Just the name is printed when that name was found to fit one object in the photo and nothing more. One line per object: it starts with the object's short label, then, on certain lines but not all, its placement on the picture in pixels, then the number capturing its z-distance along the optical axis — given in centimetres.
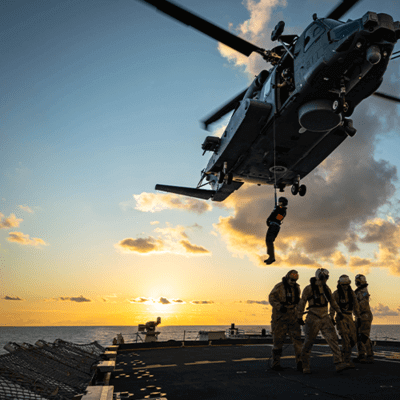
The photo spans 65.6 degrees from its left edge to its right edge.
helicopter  783
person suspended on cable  883
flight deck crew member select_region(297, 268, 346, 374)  820
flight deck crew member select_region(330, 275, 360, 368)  945
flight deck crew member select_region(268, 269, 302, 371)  901
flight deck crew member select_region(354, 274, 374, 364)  1062
